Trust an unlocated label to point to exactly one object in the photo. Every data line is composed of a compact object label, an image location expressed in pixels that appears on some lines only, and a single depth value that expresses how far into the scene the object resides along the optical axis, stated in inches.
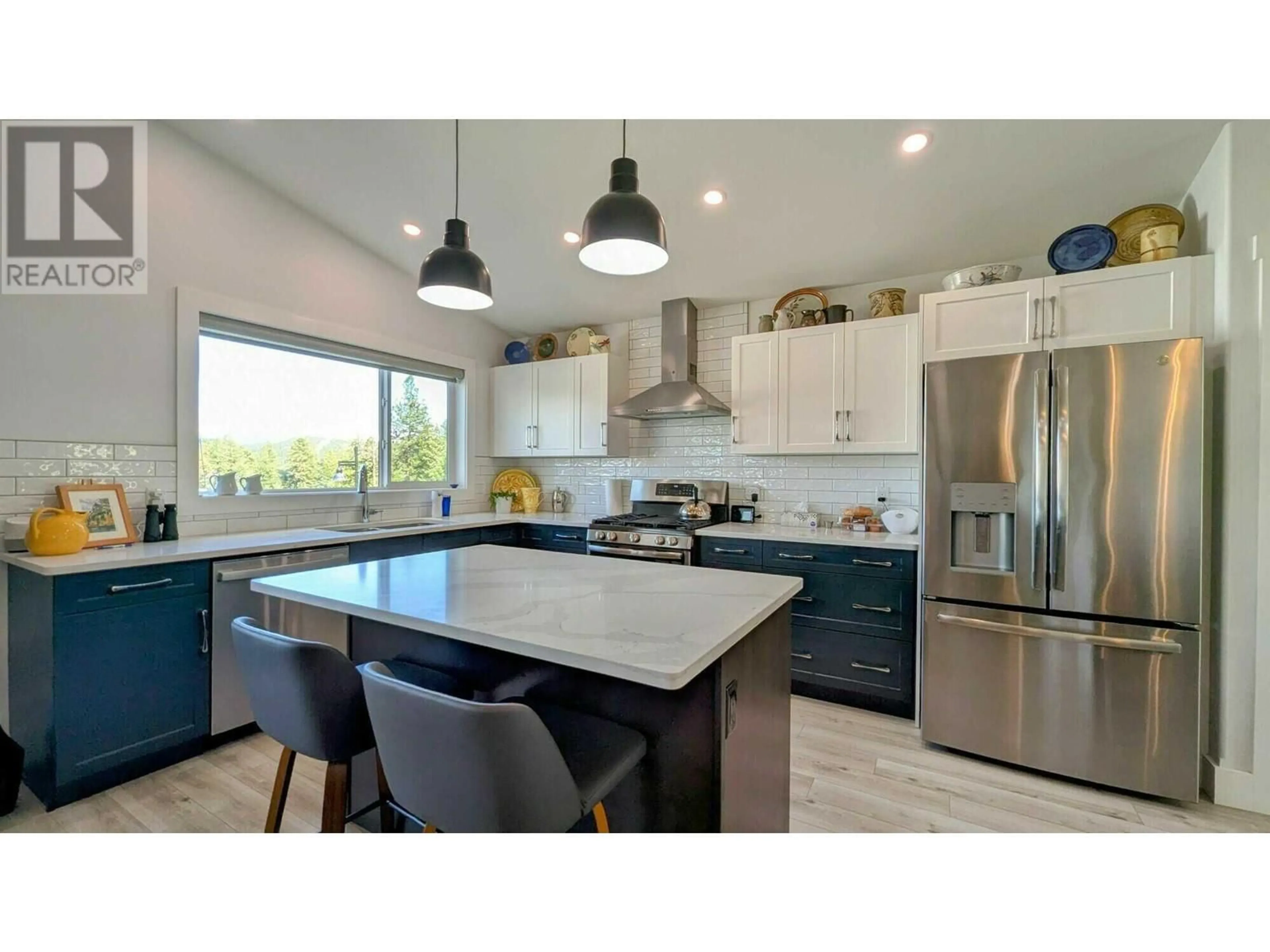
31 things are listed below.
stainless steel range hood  137.4
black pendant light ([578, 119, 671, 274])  52.4
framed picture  85.8
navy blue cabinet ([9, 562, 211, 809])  72.4
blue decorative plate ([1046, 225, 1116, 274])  88.3
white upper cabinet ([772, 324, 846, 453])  120.6
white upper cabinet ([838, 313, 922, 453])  111.7
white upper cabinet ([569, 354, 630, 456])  153.2
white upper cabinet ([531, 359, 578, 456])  159.8
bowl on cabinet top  95.8
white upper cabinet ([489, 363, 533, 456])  168.2
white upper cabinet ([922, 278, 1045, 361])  91.8
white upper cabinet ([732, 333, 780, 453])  128.9
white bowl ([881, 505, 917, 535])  116.1
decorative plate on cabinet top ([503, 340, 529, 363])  176.6
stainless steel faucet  134.9
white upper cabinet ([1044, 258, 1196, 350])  81.3
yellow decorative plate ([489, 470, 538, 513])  179.3
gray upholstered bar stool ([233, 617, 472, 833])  45.8
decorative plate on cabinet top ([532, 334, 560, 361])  172.2
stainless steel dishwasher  88.6
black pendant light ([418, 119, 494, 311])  67.7
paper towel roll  162.6
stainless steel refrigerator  74.5
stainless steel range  124.4
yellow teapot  77.2
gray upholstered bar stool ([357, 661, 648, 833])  33.3
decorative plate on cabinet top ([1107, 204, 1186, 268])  85.0
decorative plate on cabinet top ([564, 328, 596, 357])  162.9
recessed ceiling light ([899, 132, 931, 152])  81.6
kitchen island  41.4
